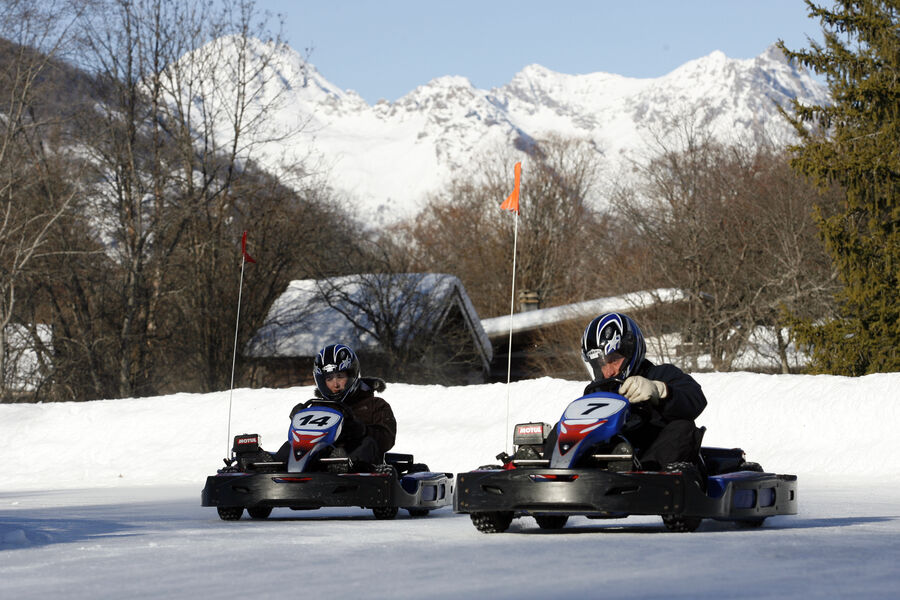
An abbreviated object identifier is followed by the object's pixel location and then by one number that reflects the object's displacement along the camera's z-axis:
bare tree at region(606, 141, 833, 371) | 39.47
